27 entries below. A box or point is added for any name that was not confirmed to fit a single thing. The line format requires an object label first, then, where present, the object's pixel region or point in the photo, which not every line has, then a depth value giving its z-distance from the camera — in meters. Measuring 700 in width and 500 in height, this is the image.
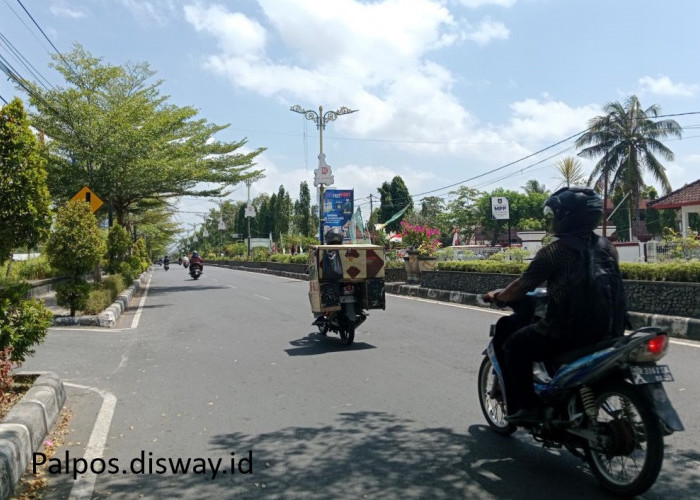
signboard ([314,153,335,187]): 32.94
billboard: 32.84
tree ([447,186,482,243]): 67.06
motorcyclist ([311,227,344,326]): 9.92
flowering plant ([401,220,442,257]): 20.95
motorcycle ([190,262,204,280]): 33.00
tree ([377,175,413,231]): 68.44
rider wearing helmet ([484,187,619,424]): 3.76
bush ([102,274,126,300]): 16.62
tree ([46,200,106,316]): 12.77
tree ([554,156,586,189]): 45.33
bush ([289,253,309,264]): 34.69
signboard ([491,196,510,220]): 41.31
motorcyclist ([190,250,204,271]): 33.19
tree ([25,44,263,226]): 19.70
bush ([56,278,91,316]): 13.06
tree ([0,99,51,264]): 6.28
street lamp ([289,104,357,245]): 32.97
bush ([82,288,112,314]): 13.36
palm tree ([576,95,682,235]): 40.31
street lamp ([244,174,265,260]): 55.19
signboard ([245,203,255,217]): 55.19
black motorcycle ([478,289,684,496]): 3.32
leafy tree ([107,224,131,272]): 23.14
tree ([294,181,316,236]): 77.87
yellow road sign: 14.40
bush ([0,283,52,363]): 5.62
